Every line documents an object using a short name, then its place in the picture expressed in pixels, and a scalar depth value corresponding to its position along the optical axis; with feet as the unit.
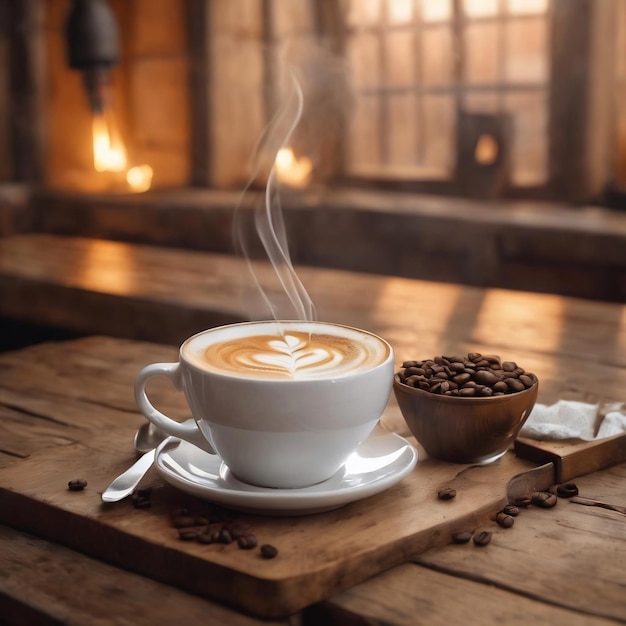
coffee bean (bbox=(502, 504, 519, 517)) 2.71
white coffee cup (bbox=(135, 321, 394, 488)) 2.55
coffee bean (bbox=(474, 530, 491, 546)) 2.52
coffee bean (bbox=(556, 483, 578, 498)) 2.87
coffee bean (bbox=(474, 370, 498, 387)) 2.97
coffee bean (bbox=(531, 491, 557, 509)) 2.77
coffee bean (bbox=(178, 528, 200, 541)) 2.41
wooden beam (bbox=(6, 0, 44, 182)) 12.85
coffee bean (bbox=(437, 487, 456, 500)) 2.69
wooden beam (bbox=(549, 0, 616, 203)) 10.37
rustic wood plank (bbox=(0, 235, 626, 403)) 4.73
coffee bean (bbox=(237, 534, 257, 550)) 2.36
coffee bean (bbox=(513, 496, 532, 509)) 2.79
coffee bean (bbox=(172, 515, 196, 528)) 2.50
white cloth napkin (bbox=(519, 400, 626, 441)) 3.15
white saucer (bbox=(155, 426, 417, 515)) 2.51
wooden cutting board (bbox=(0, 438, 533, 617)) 2.25
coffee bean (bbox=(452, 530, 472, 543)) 2.54
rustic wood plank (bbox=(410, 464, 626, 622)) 2.24
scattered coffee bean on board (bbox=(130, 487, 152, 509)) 2.65
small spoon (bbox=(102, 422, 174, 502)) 2.71
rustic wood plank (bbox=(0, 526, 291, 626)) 2.19
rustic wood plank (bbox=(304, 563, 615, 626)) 2.13
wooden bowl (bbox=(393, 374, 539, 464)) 2.88
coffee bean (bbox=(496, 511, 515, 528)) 2.64
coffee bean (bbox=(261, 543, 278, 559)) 2.31
